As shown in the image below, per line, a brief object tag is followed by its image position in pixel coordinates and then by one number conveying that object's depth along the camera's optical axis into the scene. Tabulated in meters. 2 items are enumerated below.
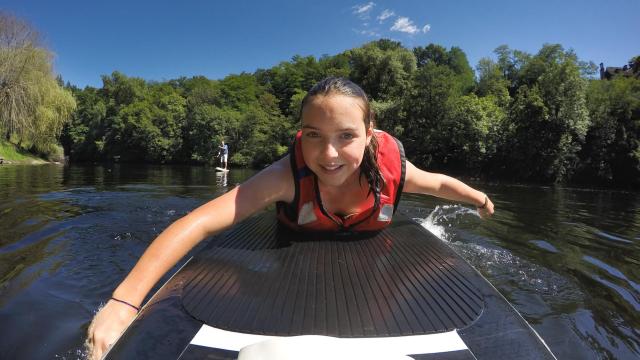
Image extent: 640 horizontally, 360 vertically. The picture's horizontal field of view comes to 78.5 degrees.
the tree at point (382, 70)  30.94
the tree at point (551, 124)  20.17
